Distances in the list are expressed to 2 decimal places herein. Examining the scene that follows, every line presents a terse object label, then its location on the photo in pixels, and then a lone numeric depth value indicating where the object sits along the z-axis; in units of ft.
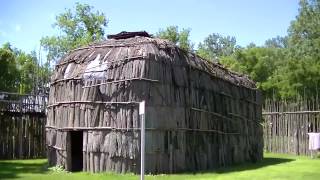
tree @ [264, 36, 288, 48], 262.69
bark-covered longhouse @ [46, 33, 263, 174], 62.08
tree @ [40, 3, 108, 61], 136.87
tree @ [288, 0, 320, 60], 137.46
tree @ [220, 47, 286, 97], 153.99
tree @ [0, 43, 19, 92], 122.28
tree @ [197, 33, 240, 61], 211.41
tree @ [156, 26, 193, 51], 149.00
